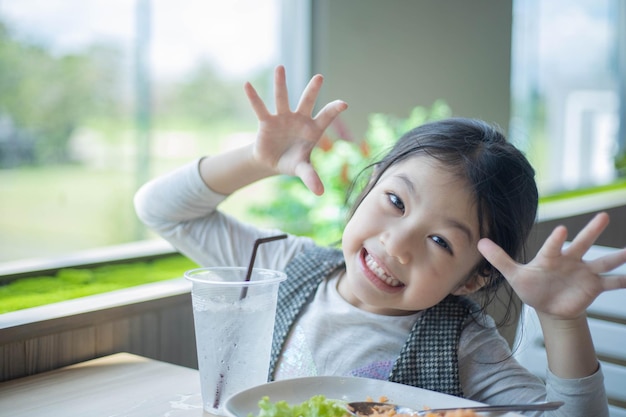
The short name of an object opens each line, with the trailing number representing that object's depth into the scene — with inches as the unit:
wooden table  46.6
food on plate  38.3
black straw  43.1
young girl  45.2
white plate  41.8
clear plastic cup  43.1
